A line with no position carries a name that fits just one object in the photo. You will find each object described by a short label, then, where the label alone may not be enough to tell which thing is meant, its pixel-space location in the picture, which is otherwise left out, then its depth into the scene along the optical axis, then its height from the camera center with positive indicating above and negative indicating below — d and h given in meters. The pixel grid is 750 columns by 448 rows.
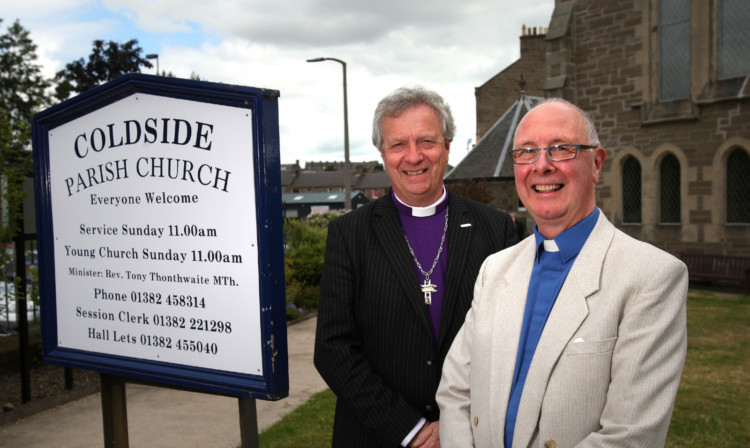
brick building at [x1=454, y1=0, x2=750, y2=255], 13.77 +2.04
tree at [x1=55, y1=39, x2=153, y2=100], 31.98 +7.18
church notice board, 2.56 -0.15
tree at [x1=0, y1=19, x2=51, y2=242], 39.50 +9.02
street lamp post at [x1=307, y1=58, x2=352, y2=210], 22.10 +2.05
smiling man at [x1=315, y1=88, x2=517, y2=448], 2.46 -0.39
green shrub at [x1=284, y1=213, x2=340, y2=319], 11.52 -1.29
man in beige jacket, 1.70 -0.40
